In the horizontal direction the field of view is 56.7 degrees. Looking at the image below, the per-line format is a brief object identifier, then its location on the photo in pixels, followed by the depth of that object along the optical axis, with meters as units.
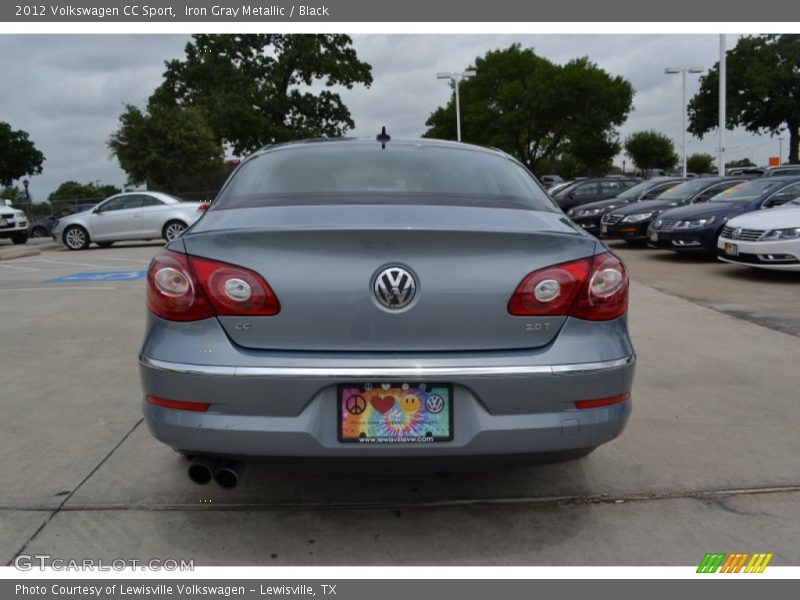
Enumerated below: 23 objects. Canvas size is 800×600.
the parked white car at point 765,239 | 9.35
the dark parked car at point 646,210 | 14.37
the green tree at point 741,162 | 78.12
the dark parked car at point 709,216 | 11.66
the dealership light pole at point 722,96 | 22.77
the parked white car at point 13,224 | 21.39
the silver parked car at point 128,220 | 18.31
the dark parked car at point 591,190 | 20.84
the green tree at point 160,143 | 31.58
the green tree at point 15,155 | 59.16
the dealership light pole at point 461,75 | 34.47
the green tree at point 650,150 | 76.19
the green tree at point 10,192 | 51.37
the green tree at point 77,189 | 83.31
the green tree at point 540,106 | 44.69
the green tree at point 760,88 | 41.66
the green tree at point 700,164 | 85.31
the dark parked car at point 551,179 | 42.50
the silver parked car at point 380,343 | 2.50
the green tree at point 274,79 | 38.72
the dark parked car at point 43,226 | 27.31
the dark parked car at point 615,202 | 17.11
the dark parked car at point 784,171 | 19.36
